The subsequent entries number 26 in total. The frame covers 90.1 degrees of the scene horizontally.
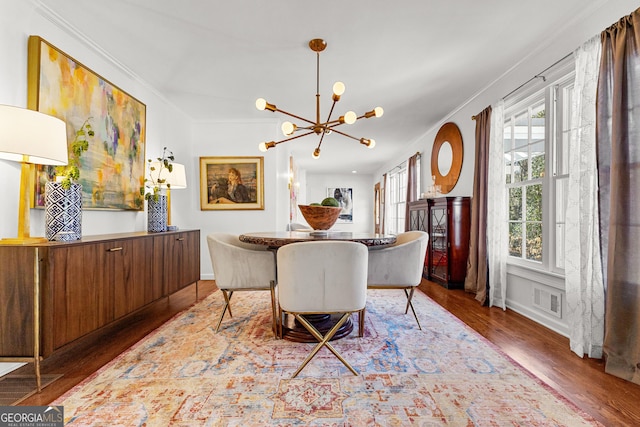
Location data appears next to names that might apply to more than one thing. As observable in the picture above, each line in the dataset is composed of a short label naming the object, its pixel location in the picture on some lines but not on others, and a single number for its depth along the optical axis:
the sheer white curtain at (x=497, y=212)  3.34
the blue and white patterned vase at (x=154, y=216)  3.25
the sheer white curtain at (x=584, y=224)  2.15
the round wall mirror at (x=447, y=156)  4.57
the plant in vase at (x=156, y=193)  3.26
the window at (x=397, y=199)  7.76
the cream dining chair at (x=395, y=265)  2.54
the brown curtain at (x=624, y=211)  1.88
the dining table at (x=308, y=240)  2.23
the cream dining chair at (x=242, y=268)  2.51
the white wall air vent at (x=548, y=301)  2.66
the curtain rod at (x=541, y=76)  2.59
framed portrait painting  4.93
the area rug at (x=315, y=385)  1.51
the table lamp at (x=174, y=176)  3.58
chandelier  2.42
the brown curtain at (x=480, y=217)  3.55
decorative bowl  2.58
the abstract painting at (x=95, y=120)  2.17
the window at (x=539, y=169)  2.76
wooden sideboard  1.75
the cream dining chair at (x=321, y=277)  1.83
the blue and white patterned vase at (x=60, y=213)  1.98
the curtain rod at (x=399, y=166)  6.11
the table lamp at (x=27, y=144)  1.67
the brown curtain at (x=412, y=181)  6.37
